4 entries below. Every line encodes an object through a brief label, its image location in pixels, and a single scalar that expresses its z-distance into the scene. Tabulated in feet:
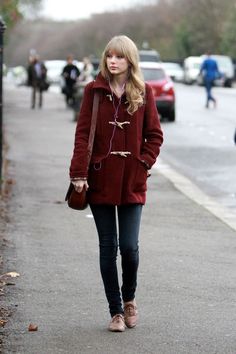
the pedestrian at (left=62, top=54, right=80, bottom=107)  124.88
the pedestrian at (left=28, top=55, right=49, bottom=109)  129.06
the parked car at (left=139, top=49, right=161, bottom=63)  191.62
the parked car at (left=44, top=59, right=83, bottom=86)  243.40
